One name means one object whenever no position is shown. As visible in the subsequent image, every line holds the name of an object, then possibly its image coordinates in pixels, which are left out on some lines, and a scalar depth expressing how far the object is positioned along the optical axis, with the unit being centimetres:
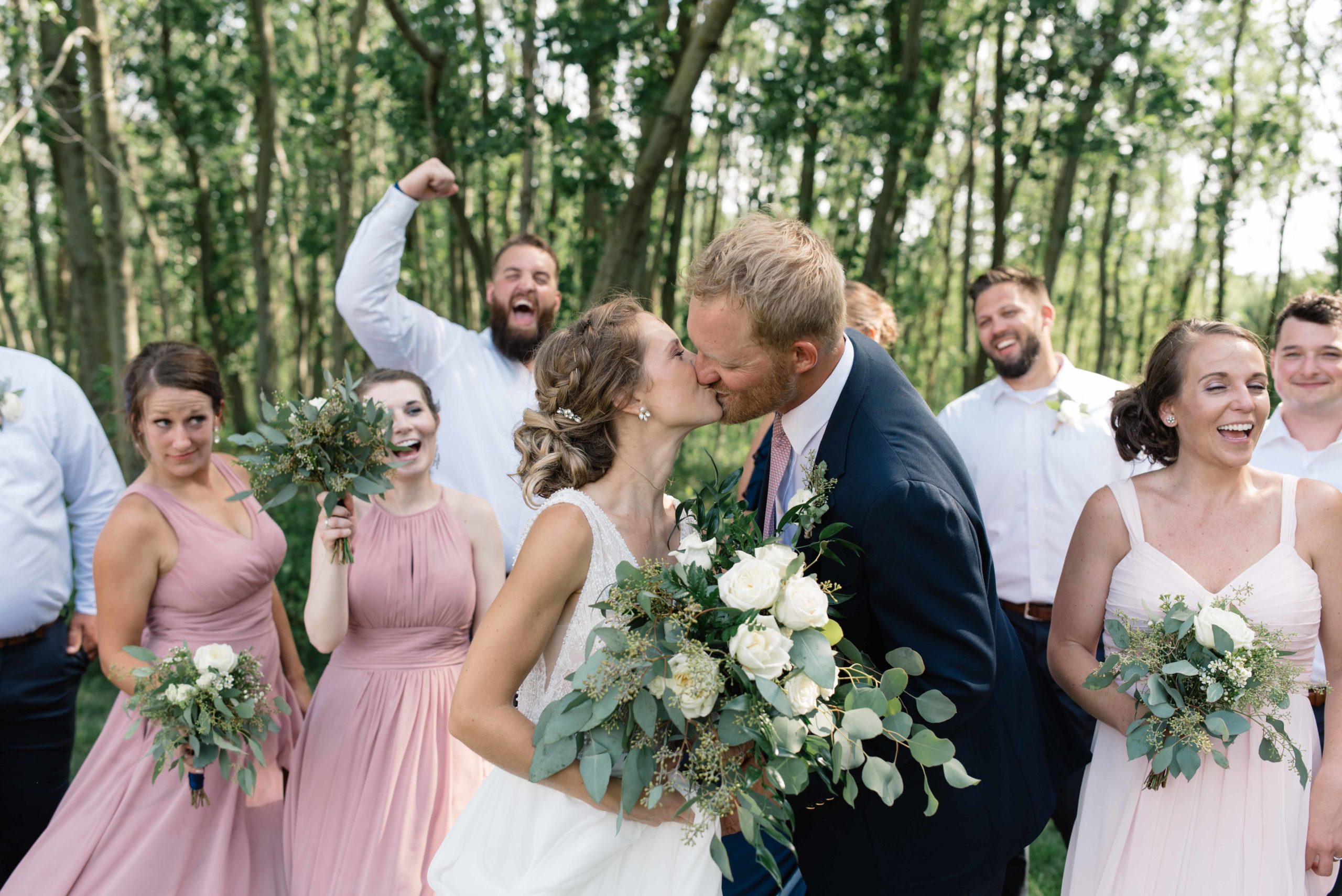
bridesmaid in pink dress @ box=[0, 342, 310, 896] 338
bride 235
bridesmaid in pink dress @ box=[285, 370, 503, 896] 340
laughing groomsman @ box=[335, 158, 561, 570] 477
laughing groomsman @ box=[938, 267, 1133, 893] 474
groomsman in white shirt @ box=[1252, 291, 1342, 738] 406
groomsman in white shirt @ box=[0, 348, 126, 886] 412
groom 244
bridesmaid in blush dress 293
